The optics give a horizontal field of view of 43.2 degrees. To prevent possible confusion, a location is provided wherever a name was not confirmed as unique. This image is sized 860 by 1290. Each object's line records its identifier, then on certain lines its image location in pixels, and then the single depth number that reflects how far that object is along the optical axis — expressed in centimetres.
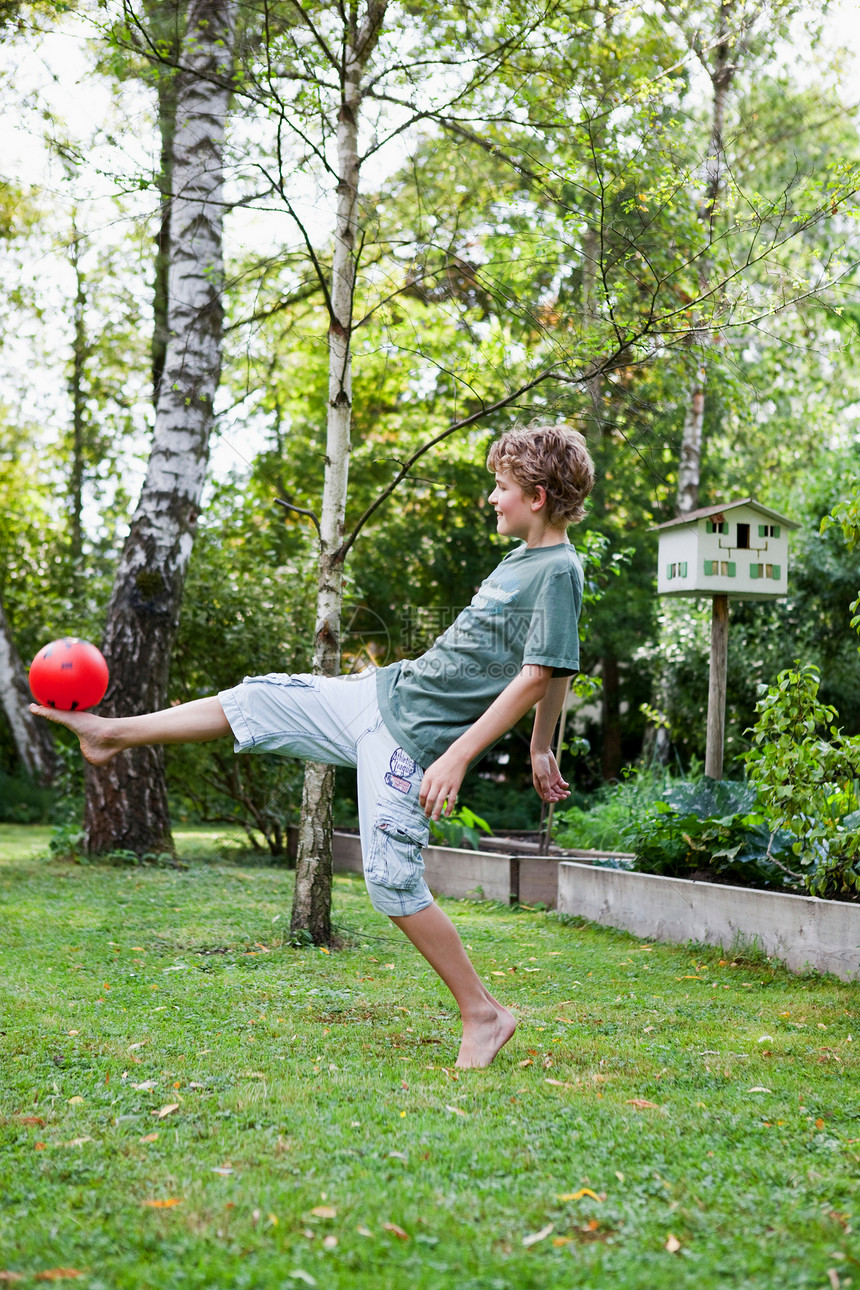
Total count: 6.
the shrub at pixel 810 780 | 474
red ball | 347
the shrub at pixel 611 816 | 867
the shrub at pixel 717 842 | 554
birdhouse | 693
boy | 321
